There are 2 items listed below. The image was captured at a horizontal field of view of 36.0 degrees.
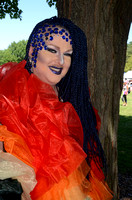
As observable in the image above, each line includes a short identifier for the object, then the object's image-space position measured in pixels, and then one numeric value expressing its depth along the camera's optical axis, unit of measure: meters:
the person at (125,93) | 13.30
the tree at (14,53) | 50.44
